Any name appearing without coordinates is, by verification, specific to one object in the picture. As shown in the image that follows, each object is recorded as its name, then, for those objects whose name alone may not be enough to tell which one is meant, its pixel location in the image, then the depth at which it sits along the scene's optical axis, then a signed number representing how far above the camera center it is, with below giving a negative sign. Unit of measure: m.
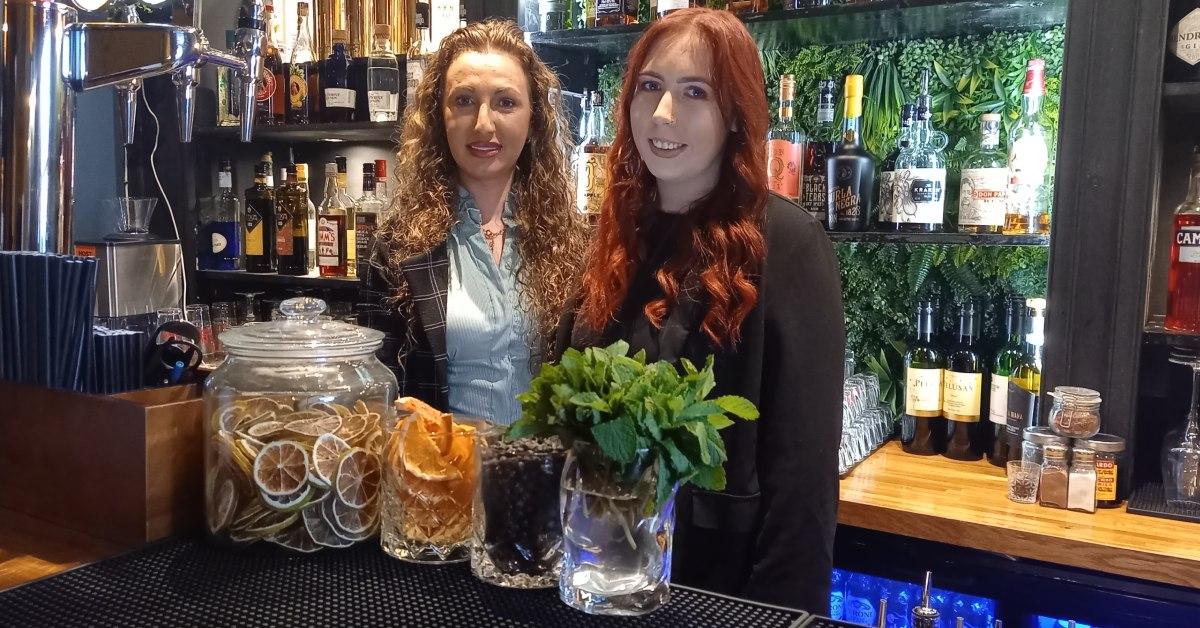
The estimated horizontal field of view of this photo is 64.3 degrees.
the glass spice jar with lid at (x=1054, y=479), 1.69 -0.41
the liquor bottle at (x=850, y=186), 2.06 +0.12
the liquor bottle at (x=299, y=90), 2.89 +0.42
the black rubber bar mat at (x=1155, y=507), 1.63 -0.45
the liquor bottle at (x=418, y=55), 2.56 +0.47
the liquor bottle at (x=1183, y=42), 1.67 +0.36
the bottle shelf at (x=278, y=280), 2.74 -0.16
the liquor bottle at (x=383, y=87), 2.66 +0.40
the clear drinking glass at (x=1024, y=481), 1.71 -0.42
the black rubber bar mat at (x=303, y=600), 0.70 -0.29
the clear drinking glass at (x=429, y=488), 0.82 -0.22
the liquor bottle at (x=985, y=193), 1.90 +0.10
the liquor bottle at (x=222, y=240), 3.07 -0.05
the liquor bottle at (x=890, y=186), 1.97 +0.12
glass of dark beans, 0.76 -0.23
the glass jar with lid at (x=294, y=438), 0.85 -0.19
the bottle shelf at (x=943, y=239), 1.85 +0.01
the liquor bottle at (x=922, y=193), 1.96 +0.10
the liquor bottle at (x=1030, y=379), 1.86 -0.27
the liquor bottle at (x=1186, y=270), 1.69 -0.04
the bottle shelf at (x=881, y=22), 1.94 +0.48
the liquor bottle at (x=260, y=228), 2.98 +0.00
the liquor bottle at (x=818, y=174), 2.09 +0.15
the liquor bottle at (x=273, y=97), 2.93 +0.40
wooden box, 0.93 -0.24
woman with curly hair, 1.78 -0.01
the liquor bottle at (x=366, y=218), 2.60 +0.03
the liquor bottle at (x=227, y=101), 3.04 +0.40
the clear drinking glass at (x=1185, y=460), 1.66 -0.37
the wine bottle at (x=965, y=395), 1.99 -0.31
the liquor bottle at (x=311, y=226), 2.93 +0.01
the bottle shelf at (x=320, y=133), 2.69 +0.29
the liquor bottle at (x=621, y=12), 2.28 +0.53
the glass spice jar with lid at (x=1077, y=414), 1.68 -0.29
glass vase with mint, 0.70 -0.17
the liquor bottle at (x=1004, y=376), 1.94 -0.27
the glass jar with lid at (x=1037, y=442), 1.70 -0.35
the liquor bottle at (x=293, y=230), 2.89 -0.01
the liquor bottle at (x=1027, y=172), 1.90 +0.15
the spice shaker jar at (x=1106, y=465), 1.66 -0.38
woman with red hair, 1.32 -0.11
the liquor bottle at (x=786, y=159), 2.07 +0.18
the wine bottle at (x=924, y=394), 2.03 -0.32
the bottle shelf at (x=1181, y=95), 1.65 +0.27
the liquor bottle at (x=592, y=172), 2.29 +0.15
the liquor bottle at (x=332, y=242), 2.79 -0.04
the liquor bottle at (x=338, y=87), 2.77 +0.42
